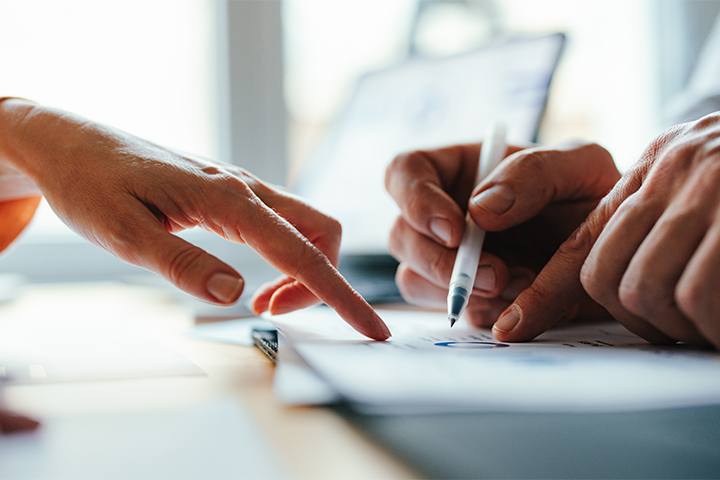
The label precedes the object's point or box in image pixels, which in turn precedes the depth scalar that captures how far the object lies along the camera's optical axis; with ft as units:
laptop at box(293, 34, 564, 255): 2.77
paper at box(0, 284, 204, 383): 1.28
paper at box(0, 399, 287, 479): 0.73
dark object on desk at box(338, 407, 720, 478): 0.73
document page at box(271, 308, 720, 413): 0.82
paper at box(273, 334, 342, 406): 1.02
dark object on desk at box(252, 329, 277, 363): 1.38
